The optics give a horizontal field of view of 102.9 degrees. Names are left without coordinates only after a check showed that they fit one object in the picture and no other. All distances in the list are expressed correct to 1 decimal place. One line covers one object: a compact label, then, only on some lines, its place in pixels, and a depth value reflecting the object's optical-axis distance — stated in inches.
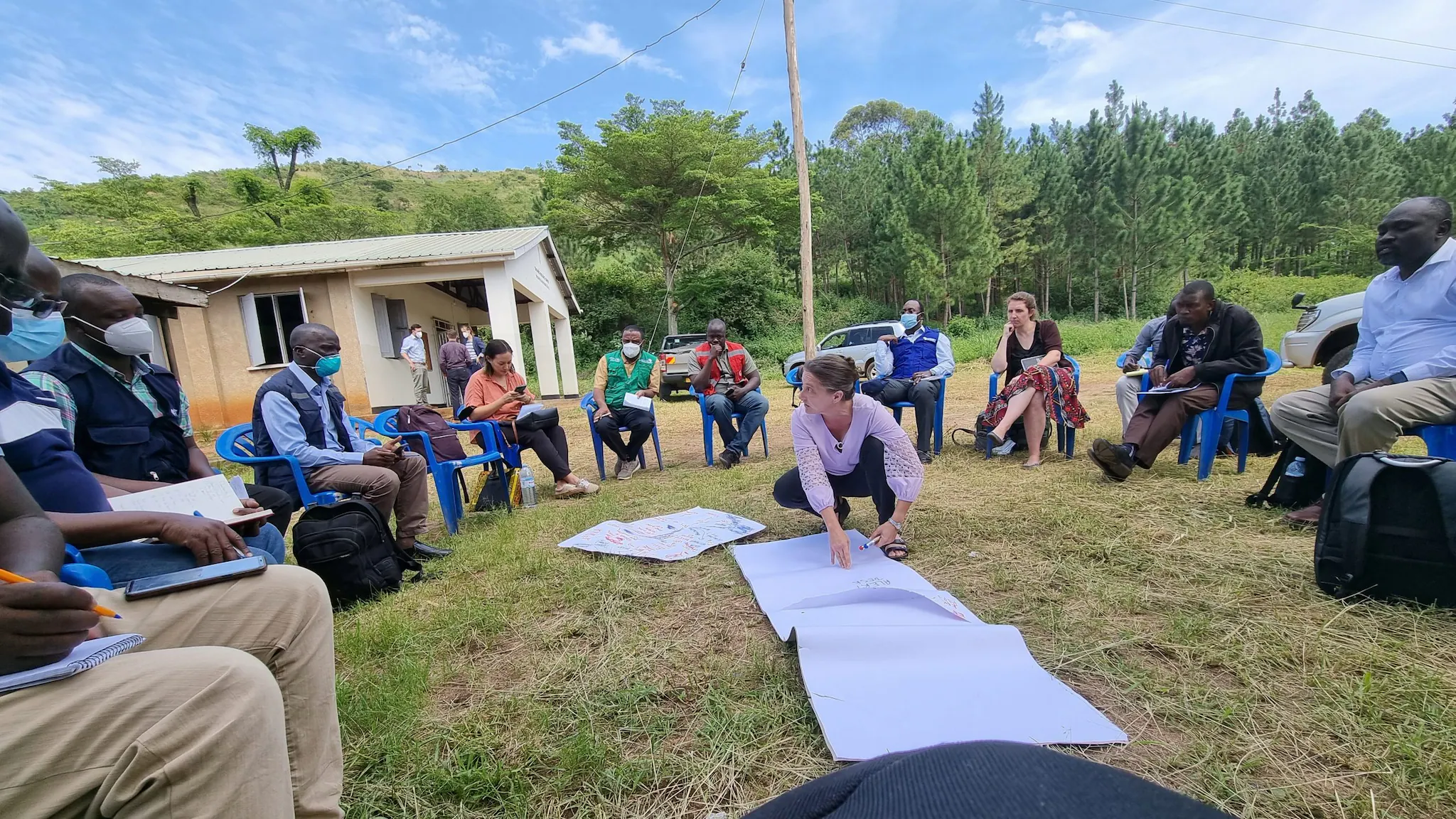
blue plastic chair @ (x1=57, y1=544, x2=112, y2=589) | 50.9
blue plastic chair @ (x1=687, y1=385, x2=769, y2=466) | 205.5
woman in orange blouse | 169.9
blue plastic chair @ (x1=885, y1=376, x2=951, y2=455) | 193.2
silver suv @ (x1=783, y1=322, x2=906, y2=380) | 434.0
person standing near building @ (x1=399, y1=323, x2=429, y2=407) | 399.5
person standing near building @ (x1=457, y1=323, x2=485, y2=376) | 376.8
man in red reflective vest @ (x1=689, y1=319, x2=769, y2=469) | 202.8
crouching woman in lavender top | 99.3
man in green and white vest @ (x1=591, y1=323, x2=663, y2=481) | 195.3
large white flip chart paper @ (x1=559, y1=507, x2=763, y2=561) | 117.6
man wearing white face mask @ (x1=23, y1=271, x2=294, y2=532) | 85.2
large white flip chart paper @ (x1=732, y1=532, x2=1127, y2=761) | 58.4
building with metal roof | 382.3
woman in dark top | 170.6
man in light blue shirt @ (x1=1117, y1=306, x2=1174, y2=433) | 174.9
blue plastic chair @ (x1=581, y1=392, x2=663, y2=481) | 200.2
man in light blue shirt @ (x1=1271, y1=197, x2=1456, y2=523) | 96.7
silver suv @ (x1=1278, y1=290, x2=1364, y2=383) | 236.1
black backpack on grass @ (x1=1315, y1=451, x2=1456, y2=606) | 73.7
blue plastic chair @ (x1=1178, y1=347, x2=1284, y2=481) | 139.6
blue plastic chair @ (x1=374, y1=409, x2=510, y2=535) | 143.6
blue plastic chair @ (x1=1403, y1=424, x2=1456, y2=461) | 100.2
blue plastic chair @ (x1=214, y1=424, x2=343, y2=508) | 116.7
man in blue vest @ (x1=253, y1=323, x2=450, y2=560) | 116.5
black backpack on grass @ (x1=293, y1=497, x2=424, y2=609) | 97.0
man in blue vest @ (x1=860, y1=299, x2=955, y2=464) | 188.1
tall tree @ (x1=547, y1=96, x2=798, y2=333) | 637.9
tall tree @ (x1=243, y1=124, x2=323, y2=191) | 1191.6
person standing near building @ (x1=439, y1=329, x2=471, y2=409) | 339.3
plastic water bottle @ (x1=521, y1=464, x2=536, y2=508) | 164.7
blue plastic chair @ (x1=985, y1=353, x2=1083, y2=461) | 171.2
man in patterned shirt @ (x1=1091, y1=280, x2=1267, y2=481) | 138.3
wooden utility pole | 293.6
